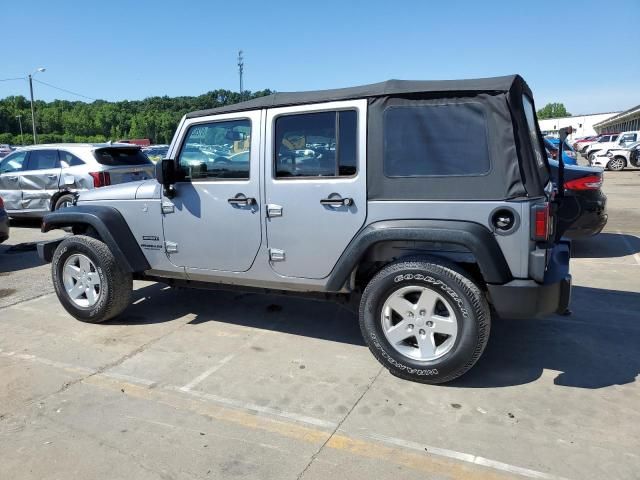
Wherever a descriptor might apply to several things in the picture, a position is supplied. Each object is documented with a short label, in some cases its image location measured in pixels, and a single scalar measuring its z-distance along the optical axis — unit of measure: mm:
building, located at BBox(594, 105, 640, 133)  51953
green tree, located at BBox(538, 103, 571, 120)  168375
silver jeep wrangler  3275
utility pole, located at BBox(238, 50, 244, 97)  61625
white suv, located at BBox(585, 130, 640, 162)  26659
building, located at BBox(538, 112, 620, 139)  91812
